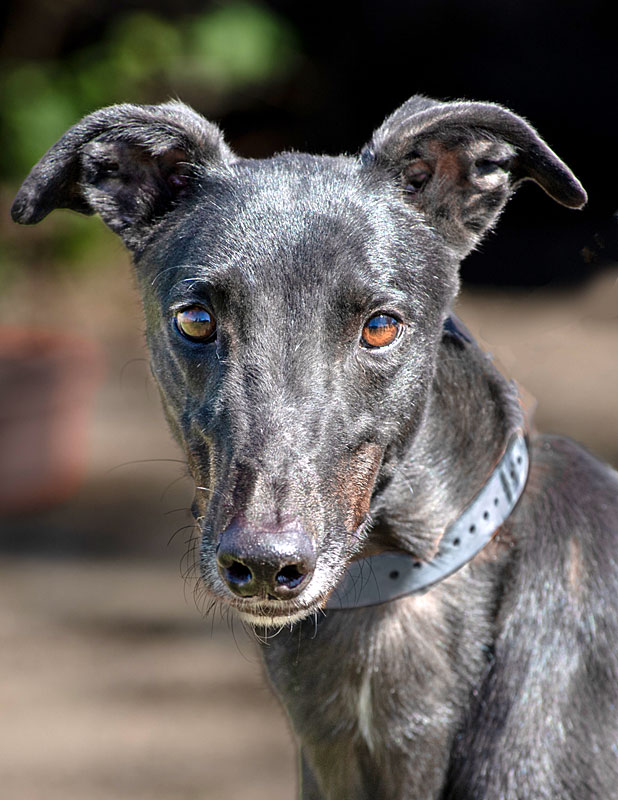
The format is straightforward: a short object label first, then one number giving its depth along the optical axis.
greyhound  4.47
